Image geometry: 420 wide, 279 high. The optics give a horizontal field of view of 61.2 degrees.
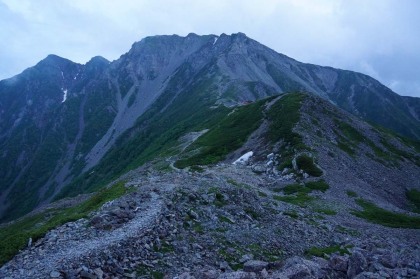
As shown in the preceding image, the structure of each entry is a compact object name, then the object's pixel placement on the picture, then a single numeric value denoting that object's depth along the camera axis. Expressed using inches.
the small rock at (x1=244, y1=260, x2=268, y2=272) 872.3
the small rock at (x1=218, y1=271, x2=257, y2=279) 762.1
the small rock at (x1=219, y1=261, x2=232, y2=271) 943.7
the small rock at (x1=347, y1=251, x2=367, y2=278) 796.5
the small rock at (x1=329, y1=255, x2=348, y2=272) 849.8
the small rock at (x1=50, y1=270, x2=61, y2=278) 758.9
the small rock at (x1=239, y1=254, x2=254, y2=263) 1005.8
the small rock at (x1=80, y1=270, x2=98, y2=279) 781.9
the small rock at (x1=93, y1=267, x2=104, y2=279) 798.5
